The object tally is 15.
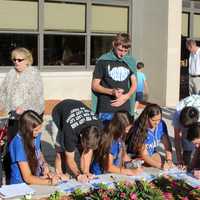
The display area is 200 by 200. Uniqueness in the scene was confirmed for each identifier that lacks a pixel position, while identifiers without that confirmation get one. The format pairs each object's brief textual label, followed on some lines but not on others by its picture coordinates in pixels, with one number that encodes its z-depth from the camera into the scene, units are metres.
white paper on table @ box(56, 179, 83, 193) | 4.20
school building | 11.66
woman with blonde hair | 5.42
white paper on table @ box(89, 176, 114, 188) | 4.27
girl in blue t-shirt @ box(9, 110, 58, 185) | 4.41
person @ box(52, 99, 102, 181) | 4.52
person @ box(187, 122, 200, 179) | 4.79
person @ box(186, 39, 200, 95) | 10.45
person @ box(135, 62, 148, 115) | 10.21
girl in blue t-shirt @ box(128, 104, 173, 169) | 5.27
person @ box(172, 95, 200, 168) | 5.40
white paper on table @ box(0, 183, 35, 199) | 3.97
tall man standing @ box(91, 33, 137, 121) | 5.66
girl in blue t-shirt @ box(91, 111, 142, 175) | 4.83
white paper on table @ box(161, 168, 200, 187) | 4.43
